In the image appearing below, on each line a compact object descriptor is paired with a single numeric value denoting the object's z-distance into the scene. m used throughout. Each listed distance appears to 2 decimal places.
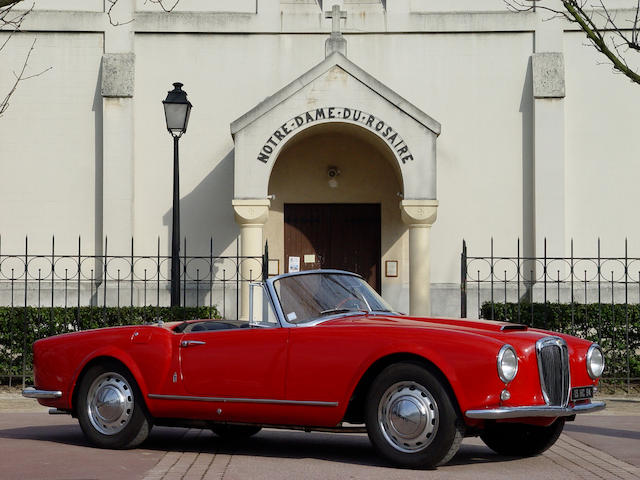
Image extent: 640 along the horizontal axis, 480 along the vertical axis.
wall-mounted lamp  20.16
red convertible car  7.07
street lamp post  13.87
